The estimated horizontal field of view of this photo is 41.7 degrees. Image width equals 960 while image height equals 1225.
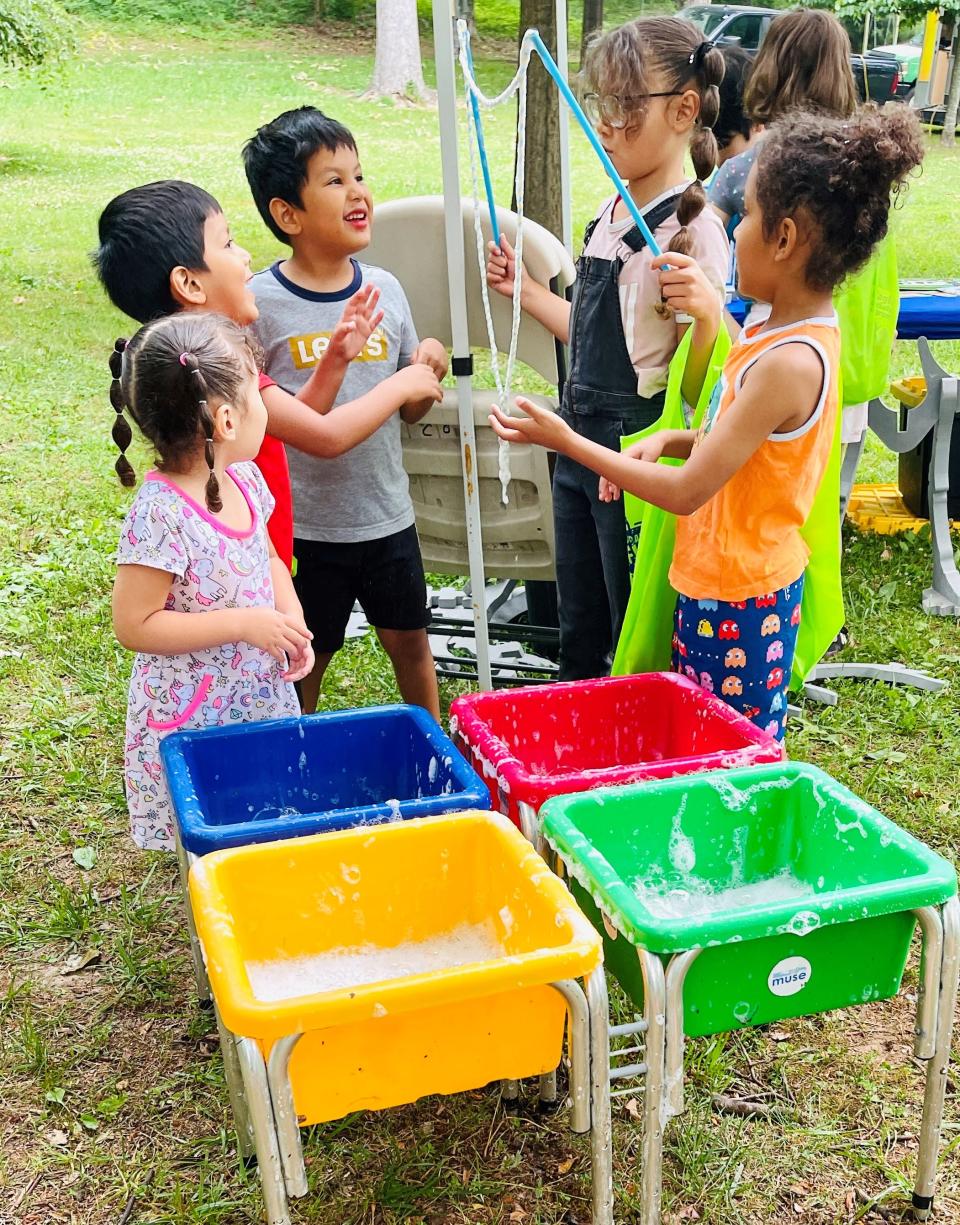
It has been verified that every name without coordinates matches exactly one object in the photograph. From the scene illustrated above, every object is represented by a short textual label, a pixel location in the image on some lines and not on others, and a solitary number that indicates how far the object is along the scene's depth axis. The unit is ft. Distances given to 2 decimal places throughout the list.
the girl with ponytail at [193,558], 6.66
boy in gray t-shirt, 8.45
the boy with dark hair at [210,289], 7.64
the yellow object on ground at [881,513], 15.74
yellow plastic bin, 4.76
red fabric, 8.15
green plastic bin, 5.28
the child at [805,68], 10.82
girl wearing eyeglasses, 7.99
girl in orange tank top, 6.84
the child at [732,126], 12.53
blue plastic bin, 6.76
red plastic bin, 6.98
